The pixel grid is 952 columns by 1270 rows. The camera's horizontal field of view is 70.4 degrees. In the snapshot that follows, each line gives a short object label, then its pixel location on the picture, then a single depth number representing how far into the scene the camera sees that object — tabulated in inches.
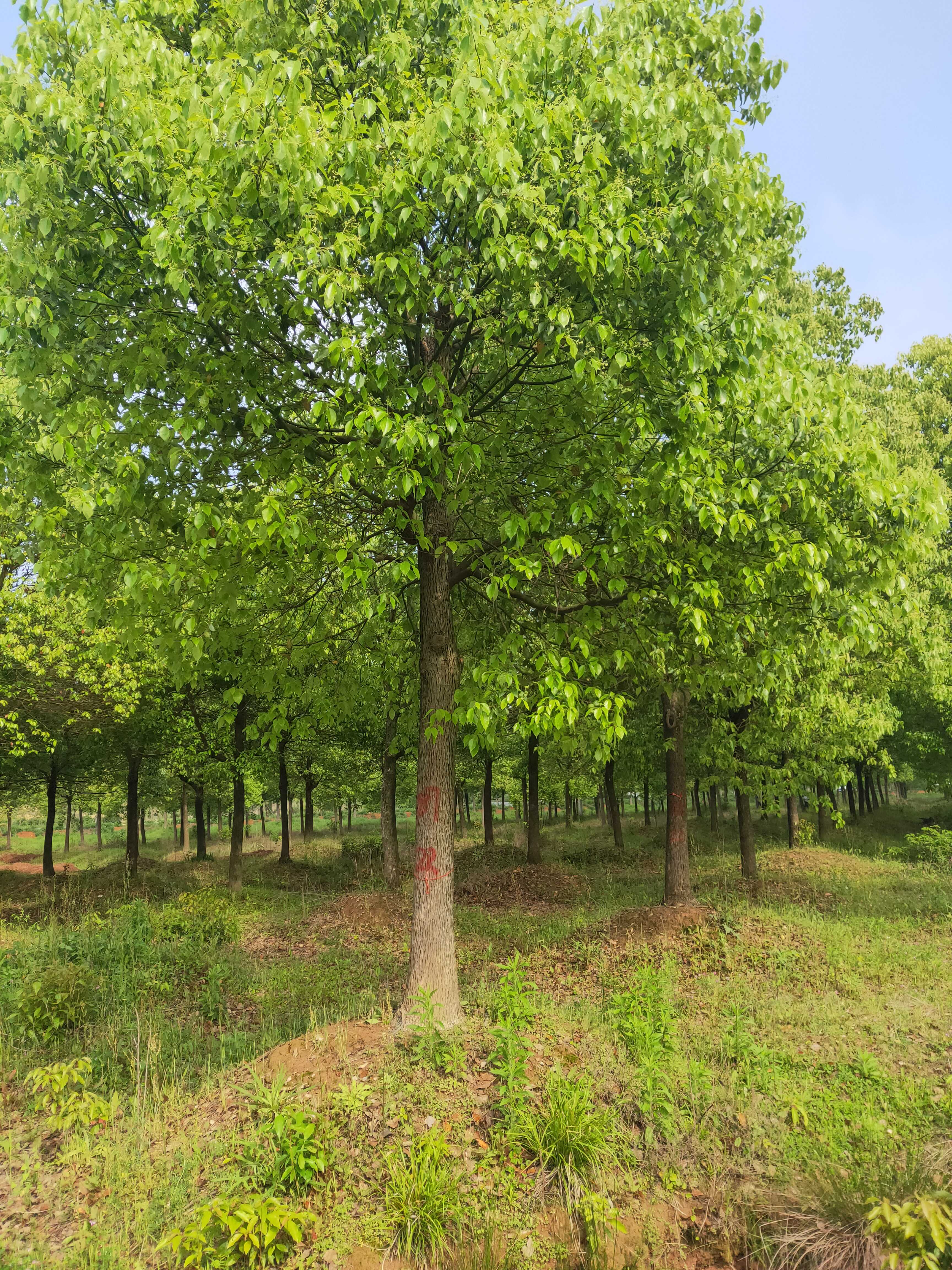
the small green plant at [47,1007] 281.9
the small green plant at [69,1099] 218.5
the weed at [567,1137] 193.5
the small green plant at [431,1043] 236.2
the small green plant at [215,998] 328.5
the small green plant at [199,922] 436.8
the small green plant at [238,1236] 159.0
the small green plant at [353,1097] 210.5
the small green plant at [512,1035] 217.2
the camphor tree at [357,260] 188.2
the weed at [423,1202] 171.3
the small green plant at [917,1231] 125.3
